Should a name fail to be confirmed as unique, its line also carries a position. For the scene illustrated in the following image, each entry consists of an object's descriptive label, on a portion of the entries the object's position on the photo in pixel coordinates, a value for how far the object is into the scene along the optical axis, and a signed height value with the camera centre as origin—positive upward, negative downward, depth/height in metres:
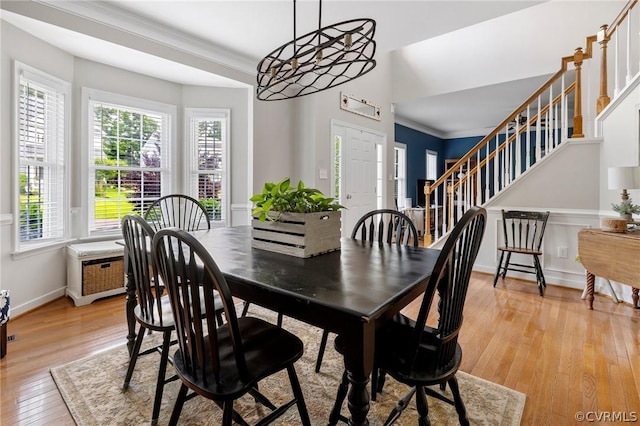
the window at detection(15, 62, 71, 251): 2.89 +0.50
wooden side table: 2.55 -0.37
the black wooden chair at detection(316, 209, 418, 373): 2.19 -0.12
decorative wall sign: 4.86 +1.70
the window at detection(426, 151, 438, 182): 8.98 +1.31
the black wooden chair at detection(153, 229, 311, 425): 1.10 -0.57
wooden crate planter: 1.67 -0.12
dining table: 1.03 -0.28
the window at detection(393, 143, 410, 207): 7.70 +0.90
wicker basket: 3.12 -0.64
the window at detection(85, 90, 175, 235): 3.58 +0.64
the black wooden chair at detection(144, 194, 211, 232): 4.07 -0.02
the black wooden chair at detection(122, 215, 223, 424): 1.51 -0.44
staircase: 3.54 +1.30
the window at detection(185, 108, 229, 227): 4.25 +0.68
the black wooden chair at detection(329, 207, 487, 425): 1.16 -0.54
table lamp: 2.63 +0.30
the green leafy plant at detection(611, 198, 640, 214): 2.88 +0.05
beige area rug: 1.59 -1.00
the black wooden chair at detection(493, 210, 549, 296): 3.59 -0.31
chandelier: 1.47 +0.80
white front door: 4.93 +0.67
